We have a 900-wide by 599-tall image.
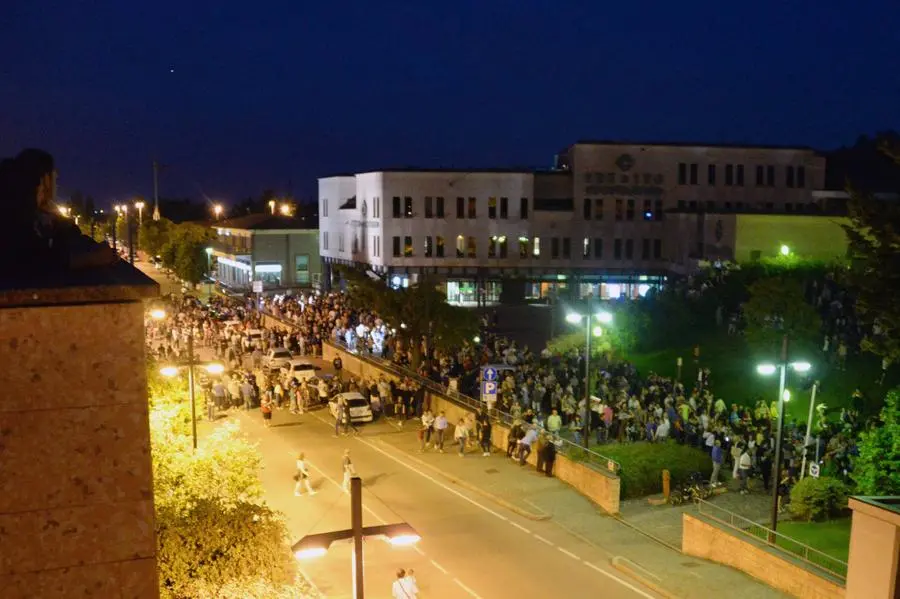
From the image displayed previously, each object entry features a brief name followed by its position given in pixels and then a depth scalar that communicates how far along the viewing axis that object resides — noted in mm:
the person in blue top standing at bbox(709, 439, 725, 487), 20016
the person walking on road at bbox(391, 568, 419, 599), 12859
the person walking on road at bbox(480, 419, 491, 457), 24516
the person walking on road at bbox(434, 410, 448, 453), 24828
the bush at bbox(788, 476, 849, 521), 17453
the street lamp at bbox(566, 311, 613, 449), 21094
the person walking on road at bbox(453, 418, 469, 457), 24688
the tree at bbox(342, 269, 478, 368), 32312
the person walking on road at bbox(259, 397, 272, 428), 27938
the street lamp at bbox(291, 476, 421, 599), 7926
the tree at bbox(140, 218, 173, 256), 86438
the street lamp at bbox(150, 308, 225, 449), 17667
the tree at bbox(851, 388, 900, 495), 15852
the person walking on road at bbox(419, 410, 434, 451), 24953
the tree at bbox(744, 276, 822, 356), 28281
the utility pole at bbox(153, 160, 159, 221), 59981
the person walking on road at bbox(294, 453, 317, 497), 20406
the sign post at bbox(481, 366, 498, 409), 23891
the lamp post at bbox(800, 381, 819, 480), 19219
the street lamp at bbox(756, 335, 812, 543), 15709
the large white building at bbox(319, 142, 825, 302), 59219
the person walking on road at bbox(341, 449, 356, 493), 20078
